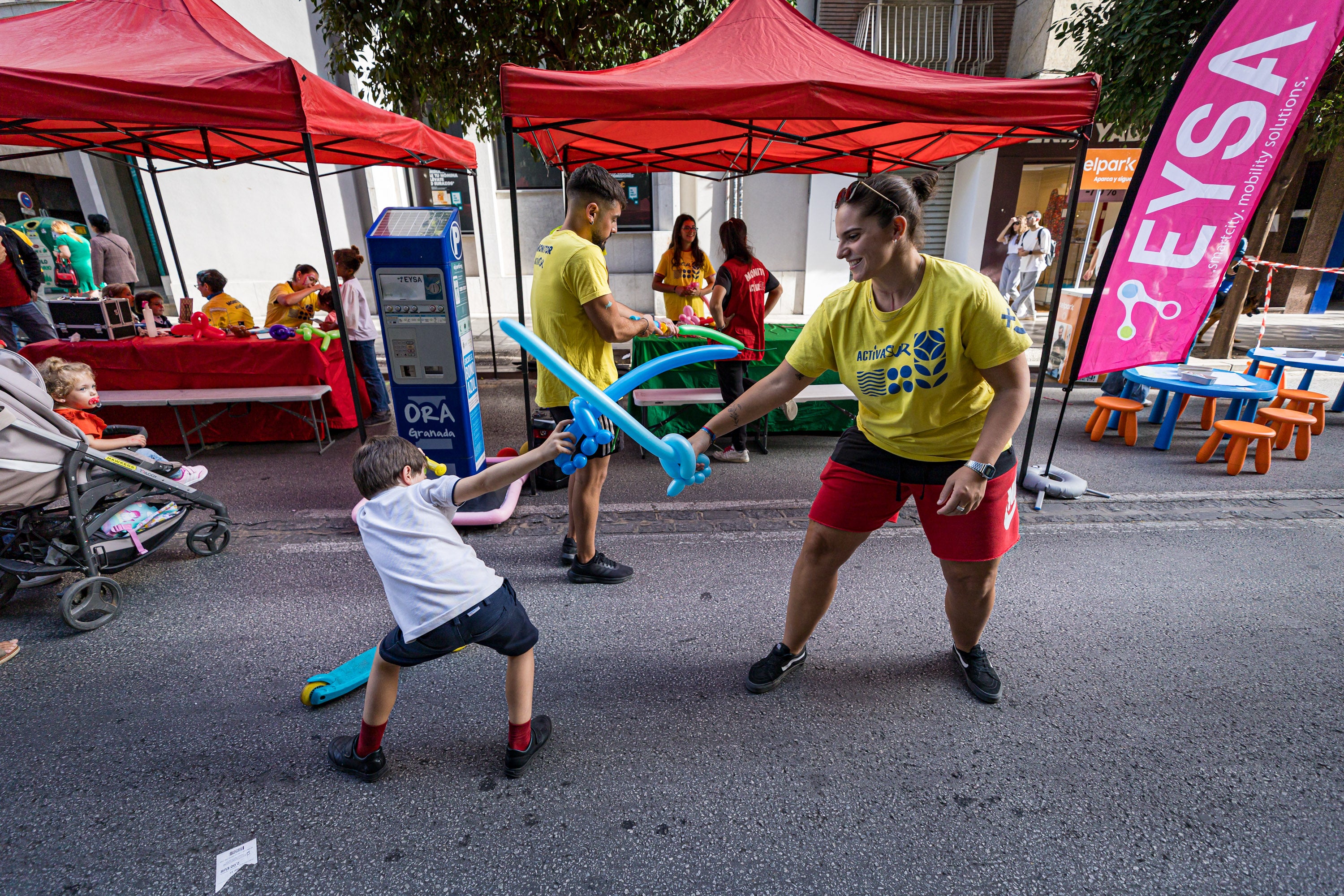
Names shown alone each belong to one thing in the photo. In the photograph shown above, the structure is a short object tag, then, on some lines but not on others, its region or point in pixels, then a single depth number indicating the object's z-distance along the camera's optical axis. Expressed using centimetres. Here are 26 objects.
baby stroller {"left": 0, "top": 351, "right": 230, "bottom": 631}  284
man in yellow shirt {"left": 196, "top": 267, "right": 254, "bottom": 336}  592
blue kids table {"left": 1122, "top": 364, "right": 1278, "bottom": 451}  516
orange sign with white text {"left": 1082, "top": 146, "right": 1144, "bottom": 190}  979
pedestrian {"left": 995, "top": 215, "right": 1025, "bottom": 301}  1125
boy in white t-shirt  185
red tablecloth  536
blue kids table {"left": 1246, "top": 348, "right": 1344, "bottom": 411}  580
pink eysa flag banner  349
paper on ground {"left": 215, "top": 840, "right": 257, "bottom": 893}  182
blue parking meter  390
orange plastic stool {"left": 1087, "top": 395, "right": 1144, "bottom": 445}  570
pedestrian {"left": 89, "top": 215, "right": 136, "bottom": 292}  876
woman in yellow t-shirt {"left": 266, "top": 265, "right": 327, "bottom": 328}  602
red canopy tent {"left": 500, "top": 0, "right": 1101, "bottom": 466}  352
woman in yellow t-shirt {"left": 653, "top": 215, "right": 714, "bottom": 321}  576
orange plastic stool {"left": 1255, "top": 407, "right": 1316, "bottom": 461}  527
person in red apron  519
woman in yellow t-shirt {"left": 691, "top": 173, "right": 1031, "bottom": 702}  190
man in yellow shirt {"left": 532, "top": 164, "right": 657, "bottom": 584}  297
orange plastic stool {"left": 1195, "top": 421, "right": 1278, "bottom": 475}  494
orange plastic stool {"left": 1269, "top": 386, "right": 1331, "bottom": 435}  556
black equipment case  547
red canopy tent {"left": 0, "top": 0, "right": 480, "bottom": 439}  337
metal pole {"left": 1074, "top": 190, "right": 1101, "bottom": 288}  1067
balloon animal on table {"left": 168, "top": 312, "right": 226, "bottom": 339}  556
